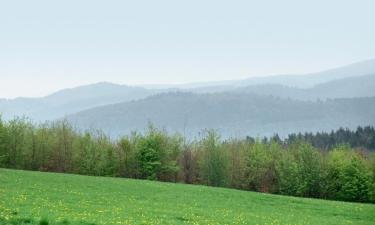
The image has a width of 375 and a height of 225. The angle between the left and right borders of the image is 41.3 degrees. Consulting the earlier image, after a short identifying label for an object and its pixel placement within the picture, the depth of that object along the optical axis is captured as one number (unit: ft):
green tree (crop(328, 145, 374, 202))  258.57
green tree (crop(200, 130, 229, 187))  282.52
